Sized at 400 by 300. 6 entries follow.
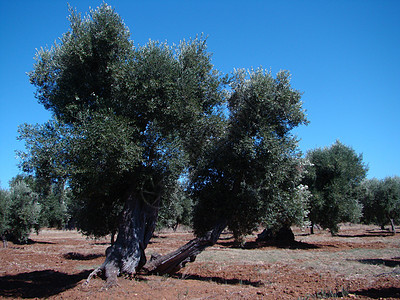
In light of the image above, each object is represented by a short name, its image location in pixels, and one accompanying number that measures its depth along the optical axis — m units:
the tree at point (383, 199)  37.62
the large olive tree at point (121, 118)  9.16
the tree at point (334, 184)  25.38
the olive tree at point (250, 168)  10.66
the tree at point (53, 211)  37.22
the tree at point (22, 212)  31.14
